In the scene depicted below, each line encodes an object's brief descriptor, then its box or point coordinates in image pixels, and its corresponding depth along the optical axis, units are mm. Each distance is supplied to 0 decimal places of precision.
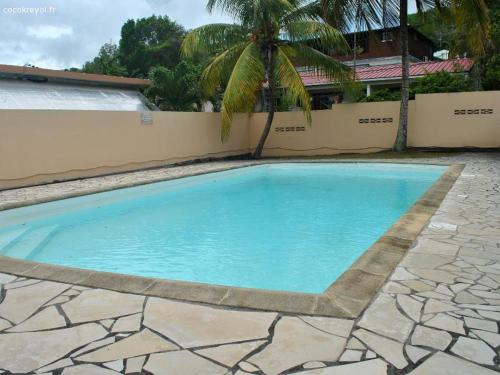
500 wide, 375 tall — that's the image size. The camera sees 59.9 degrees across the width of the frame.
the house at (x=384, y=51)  23453
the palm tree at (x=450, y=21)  11859
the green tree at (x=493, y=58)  15883
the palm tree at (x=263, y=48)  13633
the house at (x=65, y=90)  13281
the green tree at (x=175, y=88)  18125
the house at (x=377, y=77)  18844
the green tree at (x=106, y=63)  28406
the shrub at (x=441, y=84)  15594
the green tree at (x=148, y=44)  33844
